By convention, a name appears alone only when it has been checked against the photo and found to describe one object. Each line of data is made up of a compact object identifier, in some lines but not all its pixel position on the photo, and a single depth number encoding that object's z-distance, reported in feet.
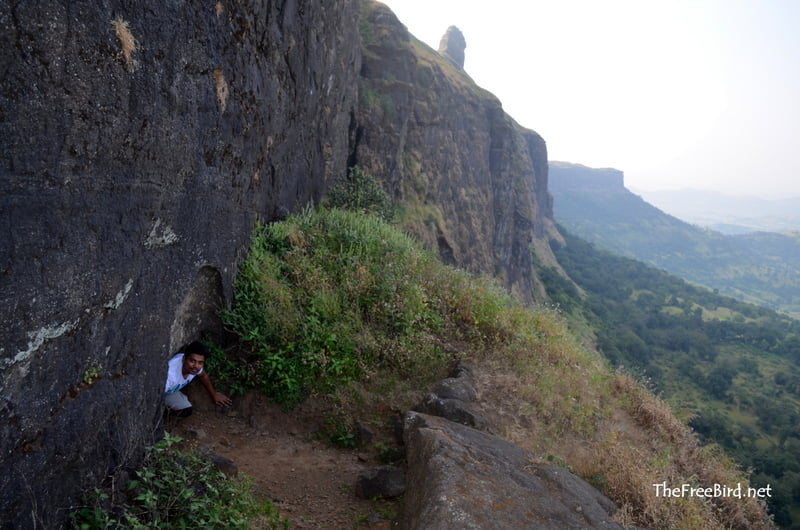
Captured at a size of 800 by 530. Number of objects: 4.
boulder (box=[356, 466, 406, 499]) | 14.29
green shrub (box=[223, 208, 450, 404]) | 18.16
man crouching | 15.87
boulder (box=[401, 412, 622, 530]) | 10.97
